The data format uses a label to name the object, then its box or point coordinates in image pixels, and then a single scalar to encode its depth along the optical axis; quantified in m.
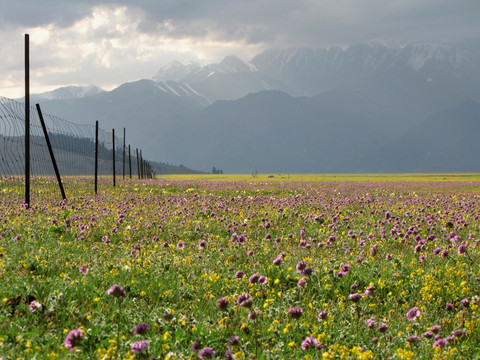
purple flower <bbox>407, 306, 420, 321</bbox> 9.32
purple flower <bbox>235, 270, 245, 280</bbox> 11.74
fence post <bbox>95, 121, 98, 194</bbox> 45.97
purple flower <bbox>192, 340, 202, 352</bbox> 7.72
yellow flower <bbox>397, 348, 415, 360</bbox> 8.24
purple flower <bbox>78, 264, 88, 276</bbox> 12.88
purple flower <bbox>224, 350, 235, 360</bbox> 7.77
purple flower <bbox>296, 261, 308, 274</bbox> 11.31
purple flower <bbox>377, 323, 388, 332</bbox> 8.81
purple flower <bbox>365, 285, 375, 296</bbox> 10.30
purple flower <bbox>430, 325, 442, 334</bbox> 9.24
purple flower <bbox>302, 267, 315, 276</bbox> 11.08
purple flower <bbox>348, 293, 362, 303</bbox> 9.39
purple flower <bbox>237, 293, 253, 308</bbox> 8.24
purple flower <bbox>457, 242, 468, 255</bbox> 13.97
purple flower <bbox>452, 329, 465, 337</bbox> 9.10
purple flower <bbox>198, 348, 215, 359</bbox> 6.96
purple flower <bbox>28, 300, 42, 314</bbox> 9.66
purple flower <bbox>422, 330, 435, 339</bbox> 9.04
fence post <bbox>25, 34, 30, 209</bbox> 29.98
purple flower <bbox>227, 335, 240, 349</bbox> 8.06
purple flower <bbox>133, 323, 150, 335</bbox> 7.30
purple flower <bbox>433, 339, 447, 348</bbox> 8.20
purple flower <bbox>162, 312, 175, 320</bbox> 8.32
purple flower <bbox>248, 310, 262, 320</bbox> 8.19
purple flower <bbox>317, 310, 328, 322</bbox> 9.72
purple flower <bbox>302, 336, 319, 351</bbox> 8.19
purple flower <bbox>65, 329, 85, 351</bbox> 6.85
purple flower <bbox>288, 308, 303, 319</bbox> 8.05
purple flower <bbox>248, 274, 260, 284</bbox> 9.62
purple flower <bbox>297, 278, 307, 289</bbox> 11.33
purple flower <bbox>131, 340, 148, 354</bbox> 6.80
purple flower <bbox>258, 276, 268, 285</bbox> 9.80
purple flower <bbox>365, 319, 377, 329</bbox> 9.22
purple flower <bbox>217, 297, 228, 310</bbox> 8.57
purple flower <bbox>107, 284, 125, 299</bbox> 7.89
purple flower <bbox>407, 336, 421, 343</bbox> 8.46
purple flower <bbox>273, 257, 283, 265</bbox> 11.69
